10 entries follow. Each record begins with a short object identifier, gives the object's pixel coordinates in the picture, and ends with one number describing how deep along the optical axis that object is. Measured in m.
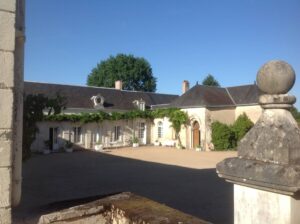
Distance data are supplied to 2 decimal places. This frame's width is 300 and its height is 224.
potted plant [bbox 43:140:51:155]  21.70
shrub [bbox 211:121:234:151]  23.50
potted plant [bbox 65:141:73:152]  22.94
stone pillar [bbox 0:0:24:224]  2.03
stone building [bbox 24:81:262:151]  23.91
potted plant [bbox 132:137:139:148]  27.01
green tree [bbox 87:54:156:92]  46.47
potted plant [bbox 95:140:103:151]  24.50
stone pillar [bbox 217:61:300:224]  1.39
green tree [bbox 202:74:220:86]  57.06
